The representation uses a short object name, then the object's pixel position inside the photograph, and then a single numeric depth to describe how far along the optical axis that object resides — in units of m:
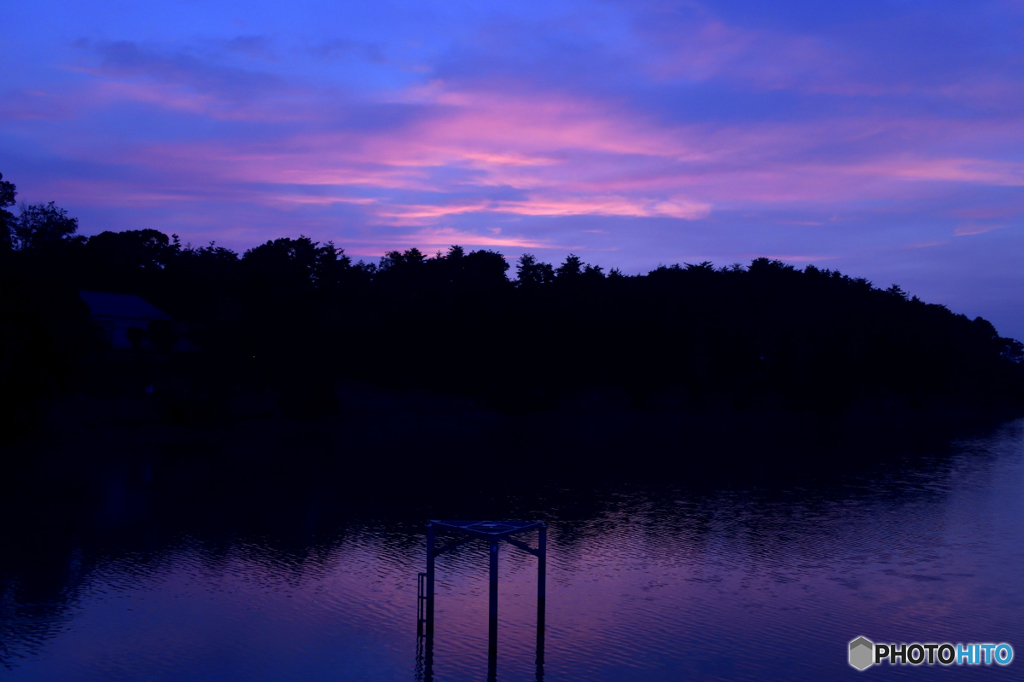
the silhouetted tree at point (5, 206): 34.03
